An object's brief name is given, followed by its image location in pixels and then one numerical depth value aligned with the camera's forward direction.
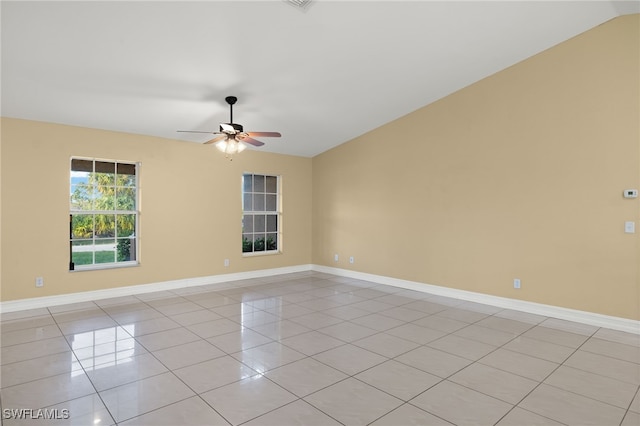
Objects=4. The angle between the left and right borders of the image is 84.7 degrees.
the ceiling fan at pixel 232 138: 4.01
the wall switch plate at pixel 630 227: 3.70
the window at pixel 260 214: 6.79
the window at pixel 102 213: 4.93
